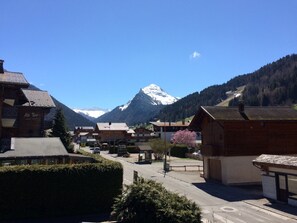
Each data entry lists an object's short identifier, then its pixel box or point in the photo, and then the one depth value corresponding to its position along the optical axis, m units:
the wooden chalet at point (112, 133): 97.87
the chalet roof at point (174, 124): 100.22
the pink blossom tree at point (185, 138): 80.14
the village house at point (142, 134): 103.60
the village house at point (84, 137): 106.96
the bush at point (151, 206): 11.50
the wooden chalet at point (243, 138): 29.88
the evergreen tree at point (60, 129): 46.08
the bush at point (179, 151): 65.39
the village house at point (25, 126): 23.47
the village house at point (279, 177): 20.97
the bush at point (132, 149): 76.66
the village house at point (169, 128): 98.41
